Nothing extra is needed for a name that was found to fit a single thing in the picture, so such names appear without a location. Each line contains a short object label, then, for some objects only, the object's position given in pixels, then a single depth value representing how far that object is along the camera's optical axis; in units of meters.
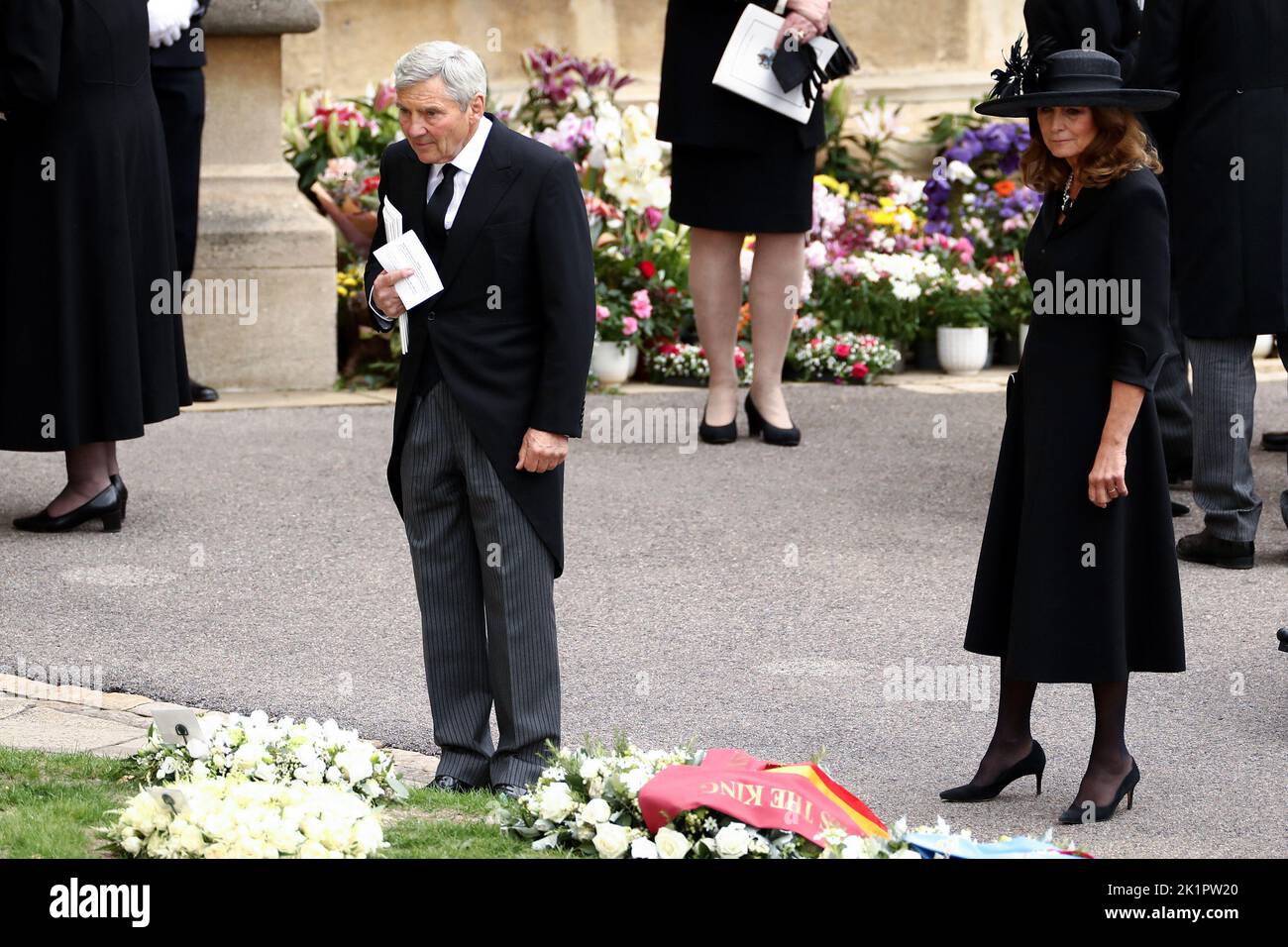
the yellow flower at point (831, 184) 23.97
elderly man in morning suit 9.16
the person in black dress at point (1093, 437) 9.19
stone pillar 19.48
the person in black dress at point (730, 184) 17.00
